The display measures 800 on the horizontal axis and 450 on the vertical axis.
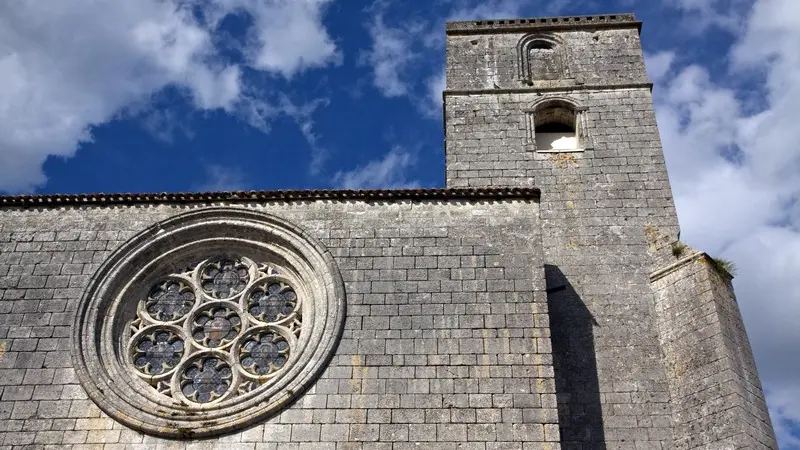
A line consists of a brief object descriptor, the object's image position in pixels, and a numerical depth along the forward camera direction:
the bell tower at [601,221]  9.80
